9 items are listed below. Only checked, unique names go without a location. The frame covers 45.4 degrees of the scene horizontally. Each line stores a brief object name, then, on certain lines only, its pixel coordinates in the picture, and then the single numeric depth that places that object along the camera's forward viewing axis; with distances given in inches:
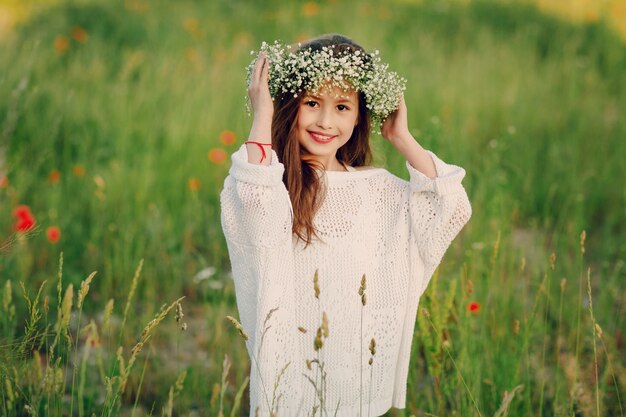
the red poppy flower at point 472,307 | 91.5
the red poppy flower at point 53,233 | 118.2
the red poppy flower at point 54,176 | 135.0
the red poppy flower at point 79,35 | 222.5
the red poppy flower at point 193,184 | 124.3
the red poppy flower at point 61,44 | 209.3
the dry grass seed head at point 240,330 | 56.0
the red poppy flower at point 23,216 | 112.9
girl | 76.9
